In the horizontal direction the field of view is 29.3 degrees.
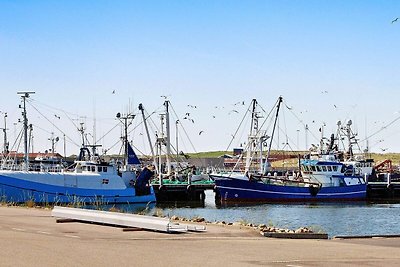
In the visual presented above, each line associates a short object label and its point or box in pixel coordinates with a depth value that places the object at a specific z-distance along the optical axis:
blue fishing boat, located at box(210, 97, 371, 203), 81.88
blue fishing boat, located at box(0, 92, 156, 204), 65.12
